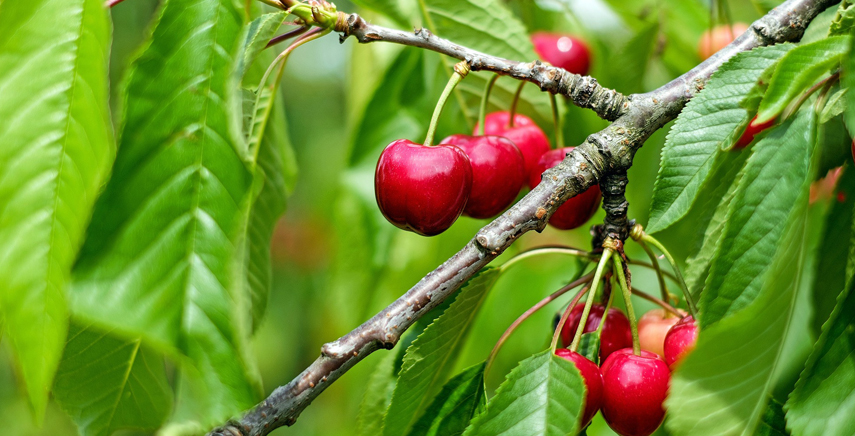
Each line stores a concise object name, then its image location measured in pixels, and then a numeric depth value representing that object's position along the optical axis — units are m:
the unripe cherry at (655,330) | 0.68
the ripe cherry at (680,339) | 0.65
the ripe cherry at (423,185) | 0.66
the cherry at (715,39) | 0.79
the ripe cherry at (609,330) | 0.67
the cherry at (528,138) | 0.71
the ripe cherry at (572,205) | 0.68
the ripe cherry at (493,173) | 0.68
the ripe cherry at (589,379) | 0.64
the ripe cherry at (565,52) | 0.79
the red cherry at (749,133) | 0.69
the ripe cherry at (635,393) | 0.64
